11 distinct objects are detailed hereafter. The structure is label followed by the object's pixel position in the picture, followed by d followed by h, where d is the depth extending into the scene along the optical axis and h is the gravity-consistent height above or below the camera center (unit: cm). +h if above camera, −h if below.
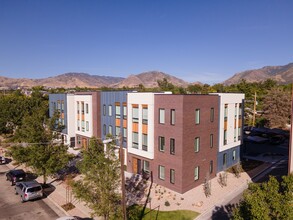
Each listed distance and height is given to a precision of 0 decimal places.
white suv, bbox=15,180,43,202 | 2359 -980
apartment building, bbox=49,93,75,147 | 4388 -371
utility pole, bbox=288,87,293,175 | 1814 -496
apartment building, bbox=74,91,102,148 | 3759 -389
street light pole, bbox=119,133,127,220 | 1568 -691
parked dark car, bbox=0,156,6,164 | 3784 -1063
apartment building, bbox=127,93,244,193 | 2544 -505
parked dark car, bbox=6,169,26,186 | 2877 -1008
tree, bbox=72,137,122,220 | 1725 -689
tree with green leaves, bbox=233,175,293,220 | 1120 -528
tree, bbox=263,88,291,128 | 6245 -426
